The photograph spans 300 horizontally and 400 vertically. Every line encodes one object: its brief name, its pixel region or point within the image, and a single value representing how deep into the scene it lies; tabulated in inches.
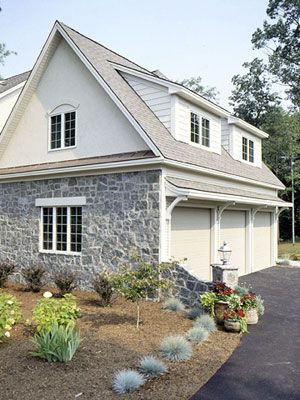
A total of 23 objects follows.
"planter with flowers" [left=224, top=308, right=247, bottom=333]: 318.0
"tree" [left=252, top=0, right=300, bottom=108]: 1172.5
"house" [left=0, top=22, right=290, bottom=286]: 431.8
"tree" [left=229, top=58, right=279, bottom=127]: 1498.5
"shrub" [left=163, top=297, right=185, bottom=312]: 377.1
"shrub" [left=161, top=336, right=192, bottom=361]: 249.1
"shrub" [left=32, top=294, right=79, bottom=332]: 257.1
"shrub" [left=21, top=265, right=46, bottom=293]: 482.3
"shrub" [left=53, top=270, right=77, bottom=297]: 439.8
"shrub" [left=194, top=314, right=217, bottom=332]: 315.6
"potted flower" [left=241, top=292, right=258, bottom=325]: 344.2
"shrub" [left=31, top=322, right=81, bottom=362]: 233.0
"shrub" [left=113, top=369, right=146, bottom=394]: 201.2
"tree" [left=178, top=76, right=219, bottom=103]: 1550.2
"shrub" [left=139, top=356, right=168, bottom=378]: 222.1
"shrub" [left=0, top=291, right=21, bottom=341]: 263.3
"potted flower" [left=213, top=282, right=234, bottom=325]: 335.9
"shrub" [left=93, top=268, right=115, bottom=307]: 396.8
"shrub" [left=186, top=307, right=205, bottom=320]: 349.4
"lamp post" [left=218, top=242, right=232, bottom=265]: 389.1
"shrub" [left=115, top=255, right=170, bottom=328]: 310.8
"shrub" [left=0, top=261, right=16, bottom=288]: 508.1
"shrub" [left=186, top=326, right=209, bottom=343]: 286.0
